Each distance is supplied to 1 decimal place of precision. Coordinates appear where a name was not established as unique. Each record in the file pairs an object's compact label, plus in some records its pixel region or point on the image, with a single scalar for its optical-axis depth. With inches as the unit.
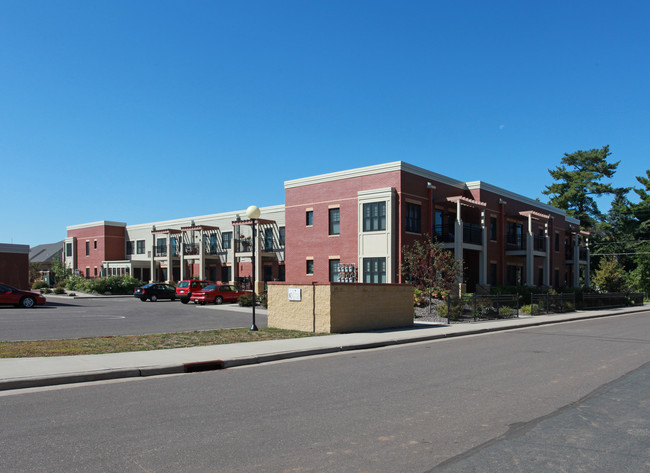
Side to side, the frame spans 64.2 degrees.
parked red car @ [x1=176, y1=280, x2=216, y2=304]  1375.9
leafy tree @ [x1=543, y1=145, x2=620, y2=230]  2655.0
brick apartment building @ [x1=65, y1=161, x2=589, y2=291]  1243.2
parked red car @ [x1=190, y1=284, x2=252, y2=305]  1328.7
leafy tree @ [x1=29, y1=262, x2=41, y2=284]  2685.8
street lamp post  665.6
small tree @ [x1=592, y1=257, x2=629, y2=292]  1659.7
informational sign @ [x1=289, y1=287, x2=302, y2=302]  703.1
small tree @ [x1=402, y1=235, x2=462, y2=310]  1072.2
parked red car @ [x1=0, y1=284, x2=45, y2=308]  1159.0
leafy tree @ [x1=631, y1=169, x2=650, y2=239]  2444.6
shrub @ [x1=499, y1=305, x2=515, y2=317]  992.2
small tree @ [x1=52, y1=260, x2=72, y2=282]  2226.9
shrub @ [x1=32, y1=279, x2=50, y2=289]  2124.8
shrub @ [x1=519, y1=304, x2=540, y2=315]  1108.9
